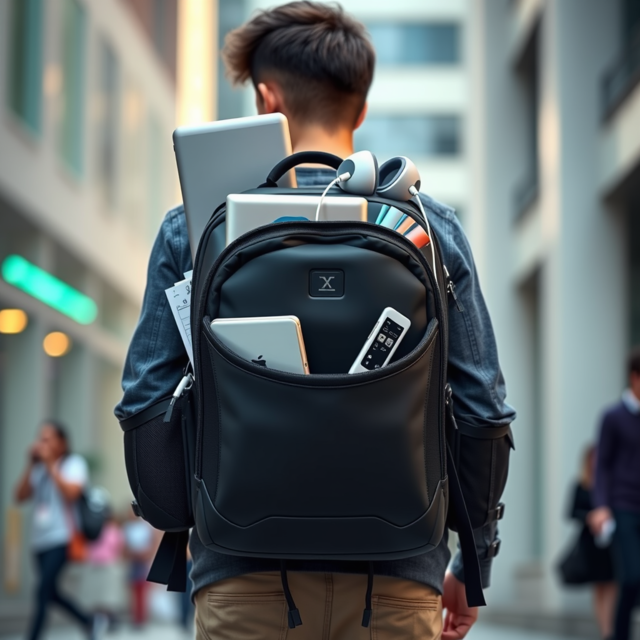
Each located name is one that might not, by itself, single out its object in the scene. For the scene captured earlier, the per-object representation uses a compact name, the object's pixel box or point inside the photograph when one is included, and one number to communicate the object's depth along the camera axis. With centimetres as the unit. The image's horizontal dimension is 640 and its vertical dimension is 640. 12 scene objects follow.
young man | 220
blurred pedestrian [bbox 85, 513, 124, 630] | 1547
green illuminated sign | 1655
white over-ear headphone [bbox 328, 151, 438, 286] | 225
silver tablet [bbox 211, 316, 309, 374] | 208
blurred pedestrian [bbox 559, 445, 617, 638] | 944
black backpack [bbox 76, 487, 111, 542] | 957
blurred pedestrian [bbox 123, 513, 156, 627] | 1711
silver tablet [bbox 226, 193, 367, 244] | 218
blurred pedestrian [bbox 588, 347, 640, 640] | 790
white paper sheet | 236
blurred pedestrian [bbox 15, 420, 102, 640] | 970
